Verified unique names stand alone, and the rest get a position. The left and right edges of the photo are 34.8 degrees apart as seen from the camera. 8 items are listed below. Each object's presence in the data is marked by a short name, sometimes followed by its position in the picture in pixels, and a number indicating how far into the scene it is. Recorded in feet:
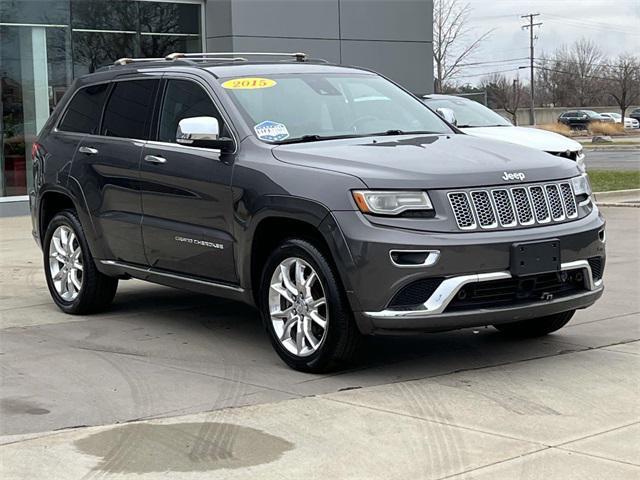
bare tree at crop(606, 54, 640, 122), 259.49
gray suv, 18.71
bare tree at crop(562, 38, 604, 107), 299.58
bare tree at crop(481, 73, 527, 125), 256.52
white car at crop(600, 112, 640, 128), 214.07
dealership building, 56.13
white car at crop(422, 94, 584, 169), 40.19
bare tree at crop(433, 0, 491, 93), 156.46
